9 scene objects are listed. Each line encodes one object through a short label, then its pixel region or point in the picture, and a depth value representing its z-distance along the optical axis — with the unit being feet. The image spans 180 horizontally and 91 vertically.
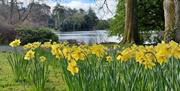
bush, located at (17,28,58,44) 58.47
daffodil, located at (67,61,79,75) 9.22
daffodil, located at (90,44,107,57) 11.22
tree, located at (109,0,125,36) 62.43
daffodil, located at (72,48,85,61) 9.62
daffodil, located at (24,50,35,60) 13.73
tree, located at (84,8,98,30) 80.96
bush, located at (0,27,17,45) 61.19
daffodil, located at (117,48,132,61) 9.30
